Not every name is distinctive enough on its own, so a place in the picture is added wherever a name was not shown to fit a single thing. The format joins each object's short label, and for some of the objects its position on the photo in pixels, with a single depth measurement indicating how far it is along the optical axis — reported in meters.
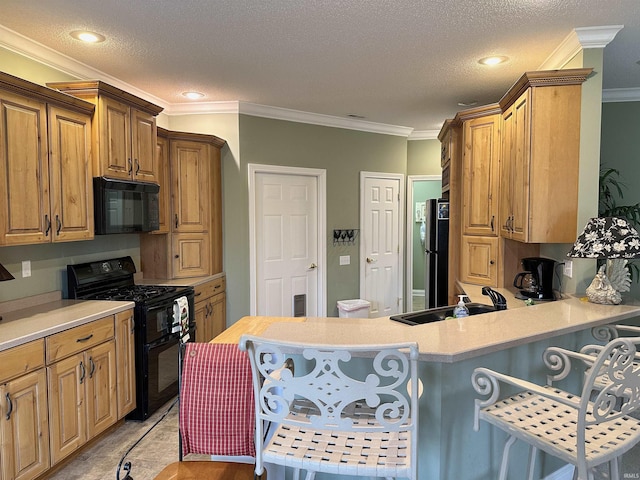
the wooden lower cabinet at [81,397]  2.41
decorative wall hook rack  5.39
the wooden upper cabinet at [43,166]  2.43
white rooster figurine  2.36
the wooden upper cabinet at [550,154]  2.64
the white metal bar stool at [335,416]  1.25
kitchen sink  2.23
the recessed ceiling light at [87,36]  2.74
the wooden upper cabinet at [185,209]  4.15
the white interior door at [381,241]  5.63
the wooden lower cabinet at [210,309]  4.02
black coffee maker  2.93
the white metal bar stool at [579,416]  1.40
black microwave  3.11
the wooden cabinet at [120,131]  3.05
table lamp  2.23
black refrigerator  4.67
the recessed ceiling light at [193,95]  4.20
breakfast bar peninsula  1.66
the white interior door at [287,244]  4.82
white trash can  5.26
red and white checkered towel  1.78
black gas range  3.12
